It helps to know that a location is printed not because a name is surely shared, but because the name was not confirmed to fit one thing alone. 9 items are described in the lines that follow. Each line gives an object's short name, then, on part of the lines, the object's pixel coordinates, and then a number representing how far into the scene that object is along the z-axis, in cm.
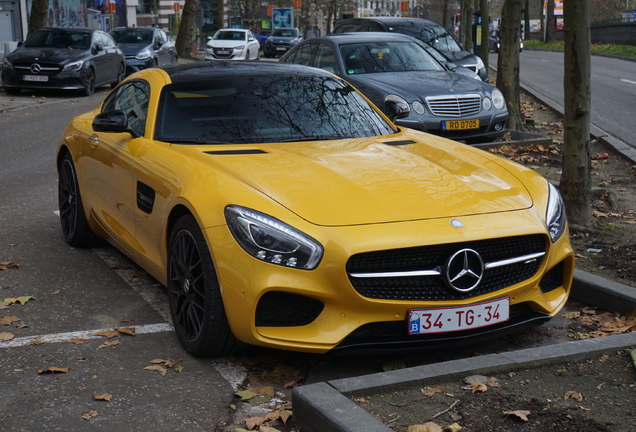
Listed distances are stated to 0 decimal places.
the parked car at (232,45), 3844
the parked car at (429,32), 1800
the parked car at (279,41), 4916
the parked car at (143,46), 2569
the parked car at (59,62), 1906
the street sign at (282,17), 6381
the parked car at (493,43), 4915
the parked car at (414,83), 1052
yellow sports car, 376
